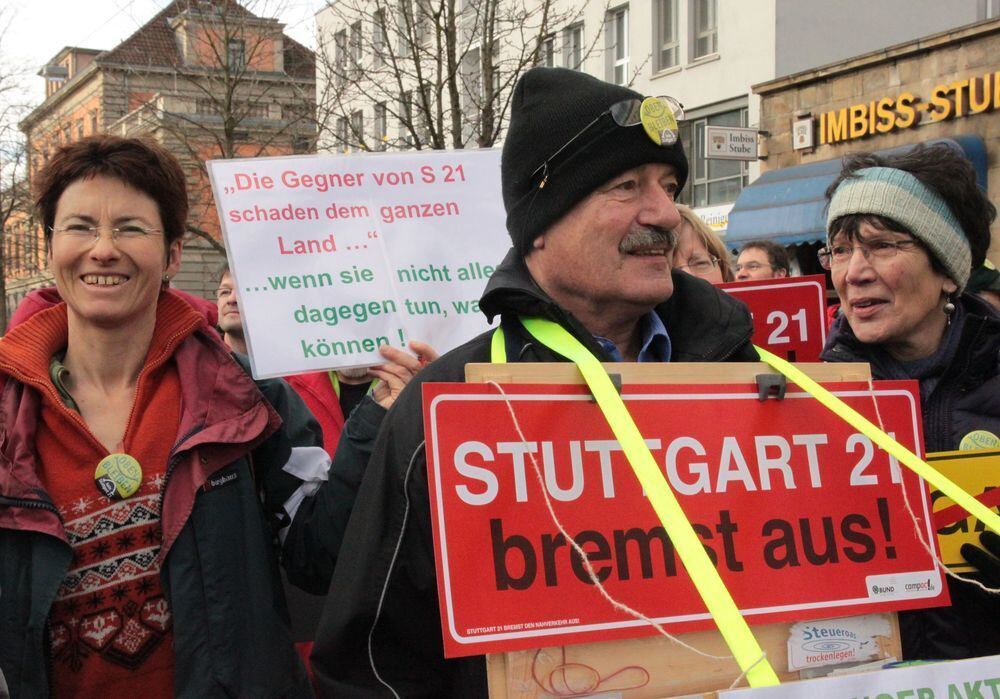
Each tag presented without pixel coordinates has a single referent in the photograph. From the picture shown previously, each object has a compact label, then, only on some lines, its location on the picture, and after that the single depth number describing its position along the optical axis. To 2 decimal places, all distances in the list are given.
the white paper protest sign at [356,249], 2.86
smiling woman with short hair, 2.33
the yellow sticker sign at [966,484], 2.25
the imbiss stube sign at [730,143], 13.96
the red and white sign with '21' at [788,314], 3.55
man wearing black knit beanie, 1.91
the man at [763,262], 5.95
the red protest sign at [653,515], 1.67
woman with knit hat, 2.58
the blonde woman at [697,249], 4.38
